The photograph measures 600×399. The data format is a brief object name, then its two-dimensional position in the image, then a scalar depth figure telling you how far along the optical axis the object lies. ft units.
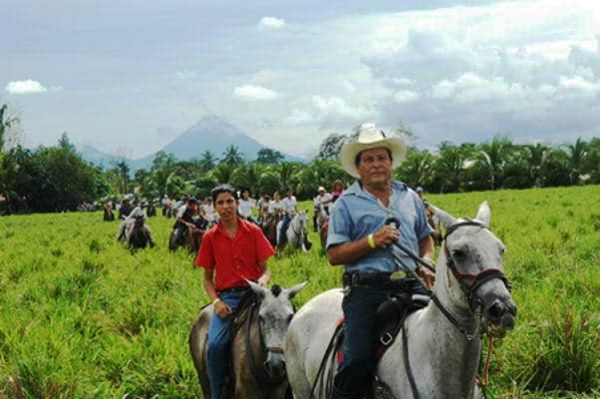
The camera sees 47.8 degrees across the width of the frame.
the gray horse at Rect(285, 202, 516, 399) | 10.21
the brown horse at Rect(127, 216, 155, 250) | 65.26
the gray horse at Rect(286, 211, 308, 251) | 58.44
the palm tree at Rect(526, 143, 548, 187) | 169.89
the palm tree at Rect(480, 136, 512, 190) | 170.50
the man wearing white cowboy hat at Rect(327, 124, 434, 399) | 12.97
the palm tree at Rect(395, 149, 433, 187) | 178.29
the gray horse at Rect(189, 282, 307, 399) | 16.94
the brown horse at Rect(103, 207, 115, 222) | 131.24
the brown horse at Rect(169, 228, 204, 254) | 58.18
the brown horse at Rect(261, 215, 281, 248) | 64.80
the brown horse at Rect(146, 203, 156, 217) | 151.64
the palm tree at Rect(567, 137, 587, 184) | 168.55
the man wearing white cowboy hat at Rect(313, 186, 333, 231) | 66.59
